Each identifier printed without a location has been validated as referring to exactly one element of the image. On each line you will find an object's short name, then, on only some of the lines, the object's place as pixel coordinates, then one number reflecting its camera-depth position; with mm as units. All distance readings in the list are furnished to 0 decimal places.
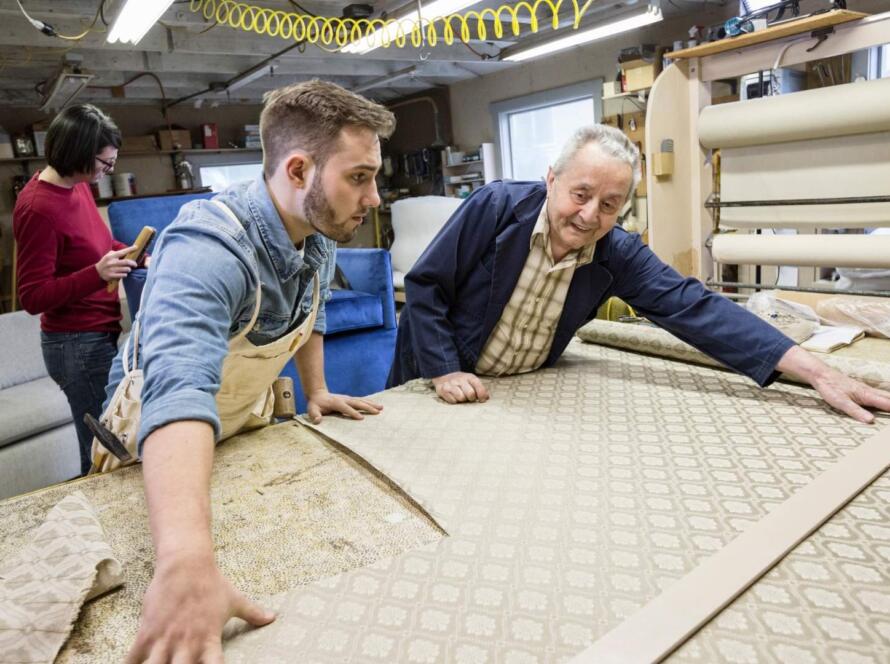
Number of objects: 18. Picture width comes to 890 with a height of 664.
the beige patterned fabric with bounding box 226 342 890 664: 654
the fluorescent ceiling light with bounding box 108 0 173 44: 2854
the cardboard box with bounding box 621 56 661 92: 4283
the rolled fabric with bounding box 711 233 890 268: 1676
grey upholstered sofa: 2635
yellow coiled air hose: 3655
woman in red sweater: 1851
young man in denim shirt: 613
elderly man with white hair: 1364
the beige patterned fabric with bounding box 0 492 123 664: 640
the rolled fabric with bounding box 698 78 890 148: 1558
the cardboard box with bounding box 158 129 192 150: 6867
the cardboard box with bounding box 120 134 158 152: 6559
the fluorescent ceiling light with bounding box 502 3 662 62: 3605
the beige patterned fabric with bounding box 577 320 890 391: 1261
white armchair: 5426
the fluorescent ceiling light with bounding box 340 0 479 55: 3219
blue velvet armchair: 3053
